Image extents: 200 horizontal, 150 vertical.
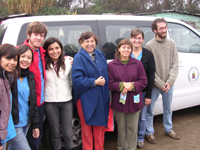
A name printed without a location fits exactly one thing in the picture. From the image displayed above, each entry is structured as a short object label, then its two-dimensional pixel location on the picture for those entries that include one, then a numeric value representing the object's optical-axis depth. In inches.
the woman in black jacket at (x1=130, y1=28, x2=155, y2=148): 104.3
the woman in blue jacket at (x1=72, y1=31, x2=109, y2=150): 90.9
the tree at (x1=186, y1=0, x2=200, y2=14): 829.7
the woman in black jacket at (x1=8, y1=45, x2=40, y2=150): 74.2
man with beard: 111.5
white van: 101.7
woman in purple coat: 97.2
